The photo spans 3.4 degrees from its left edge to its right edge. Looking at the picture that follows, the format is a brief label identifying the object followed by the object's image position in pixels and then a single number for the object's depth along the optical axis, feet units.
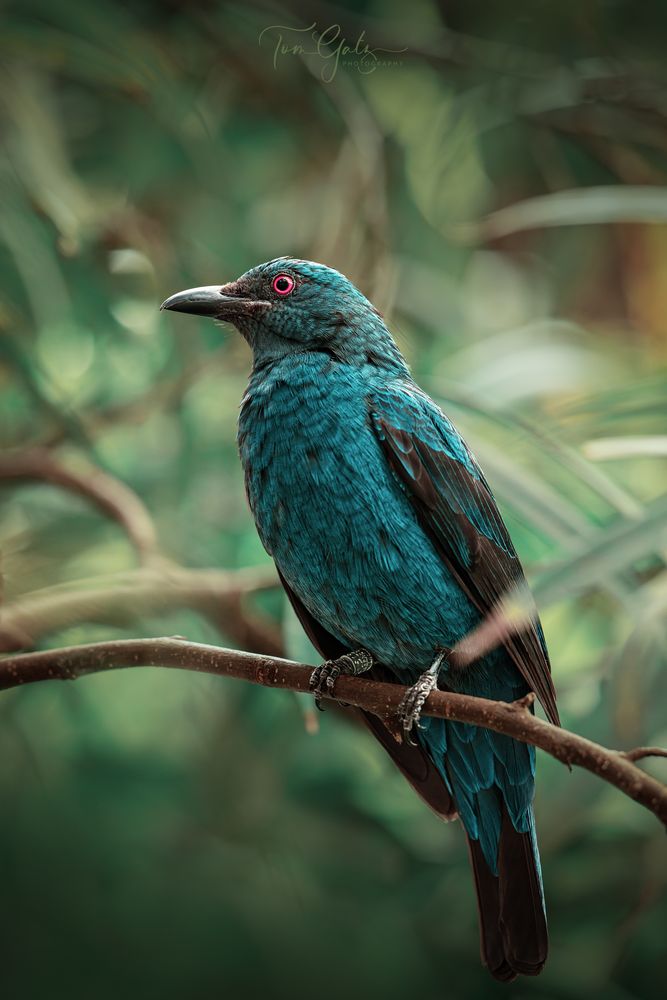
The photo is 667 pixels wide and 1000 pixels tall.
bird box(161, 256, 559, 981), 9.88
